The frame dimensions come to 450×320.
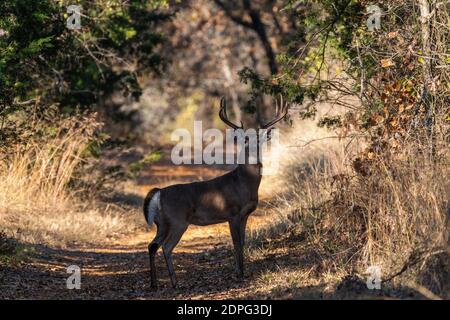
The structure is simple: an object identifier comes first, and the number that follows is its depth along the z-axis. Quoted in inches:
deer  433.1
